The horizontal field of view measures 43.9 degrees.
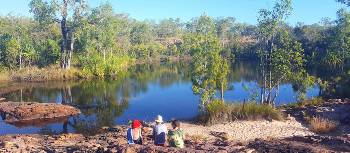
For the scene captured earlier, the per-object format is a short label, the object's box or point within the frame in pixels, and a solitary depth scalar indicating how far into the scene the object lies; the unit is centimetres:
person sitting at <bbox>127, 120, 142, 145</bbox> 1286
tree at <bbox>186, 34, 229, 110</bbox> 2377
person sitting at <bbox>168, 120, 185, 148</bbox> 1184
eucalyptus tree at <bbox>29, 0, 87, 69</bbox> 5169
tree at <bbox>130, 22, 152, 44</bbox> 10465
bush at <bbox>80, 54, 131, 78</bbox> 5284
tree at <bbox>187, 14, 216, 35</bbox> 2753
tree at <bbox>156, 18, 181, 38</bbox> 13738
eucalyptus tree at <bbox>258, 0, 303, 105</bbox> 2383
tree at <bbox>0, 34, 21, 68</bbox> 5097
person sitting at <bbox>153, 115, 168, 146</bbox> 1241
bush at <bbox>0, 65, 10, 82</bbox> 4809
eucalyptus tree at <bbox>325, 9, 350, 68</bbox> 4381
